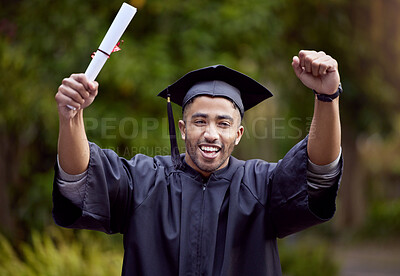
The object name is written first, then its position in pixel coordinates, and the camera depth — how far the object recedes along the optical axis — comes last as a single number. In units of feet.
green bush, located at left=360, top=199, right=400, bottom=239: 55.06
